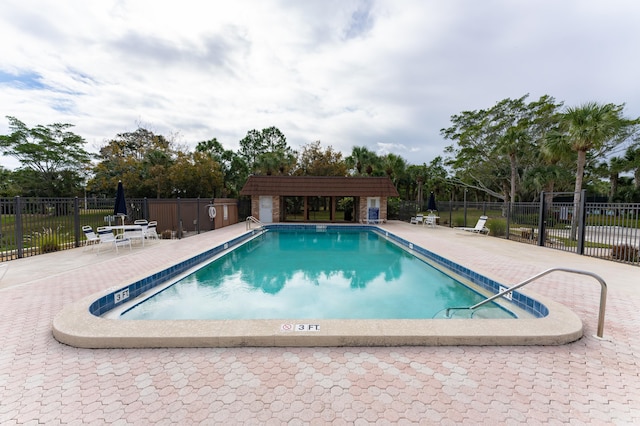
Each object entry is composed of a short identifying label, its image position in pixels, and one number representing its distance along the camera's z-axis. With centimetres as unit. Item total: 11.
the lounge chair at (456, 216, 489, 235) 1428
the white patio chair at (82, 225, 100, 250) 924
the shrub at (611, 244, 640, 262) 807
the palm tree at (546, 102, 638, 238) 1189
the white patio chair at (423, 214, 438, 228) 1784
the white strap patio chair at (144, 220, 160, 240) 1116
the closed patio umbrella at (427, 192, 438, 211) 1816
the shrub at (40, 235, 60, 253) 897
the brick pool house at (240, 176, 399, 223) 1969
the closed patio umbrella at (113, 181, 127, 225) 1057
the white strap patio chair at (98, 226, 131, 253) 913
